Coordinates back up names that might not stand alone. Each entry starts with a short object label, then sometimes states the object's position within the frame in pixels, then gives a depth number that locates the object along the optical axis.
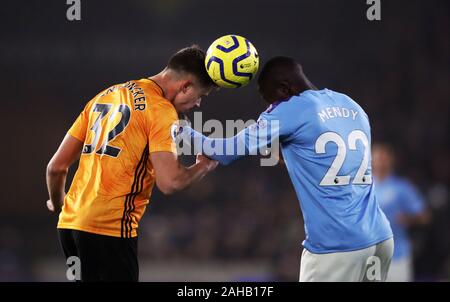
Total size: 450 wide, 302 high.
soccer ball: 9.20
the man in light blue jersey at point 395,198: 14.48
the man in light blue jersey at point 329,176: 8.35
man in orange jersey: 8.69
